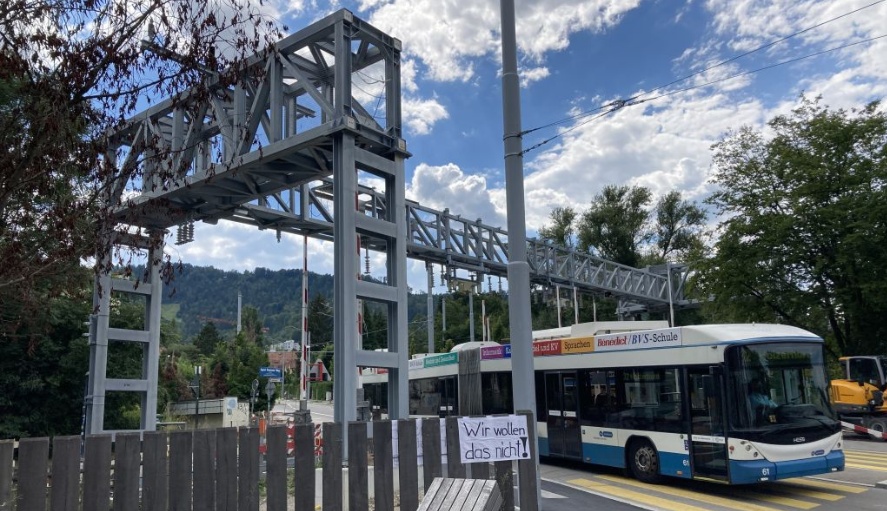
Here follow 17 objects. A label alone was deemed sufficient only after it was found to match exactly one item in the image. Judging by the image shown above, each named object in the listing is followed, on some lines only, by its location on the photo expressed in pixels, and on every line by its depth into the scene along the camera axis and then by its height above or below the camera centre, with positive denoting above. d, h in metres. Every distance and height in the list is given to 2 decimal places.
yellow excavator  21.83 -0.66
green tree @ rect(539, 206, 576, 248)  65.75 +14.14
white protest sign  6.42 -0.54
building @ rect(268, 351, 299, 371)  86.06 +3.20
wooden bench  5.26 -0.88
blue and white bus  11.90 -0.53
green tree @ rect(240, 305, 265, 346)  105.71 +10.20
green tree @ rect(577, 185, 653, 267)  62.38 +13.47
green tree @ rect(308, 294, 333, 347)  108.94 +9.24
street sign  25.95 +0.48
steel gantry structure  10.72 +3.94
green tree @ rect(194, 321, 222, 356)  95.06 +6.62
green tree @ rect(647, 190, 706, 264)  63.16 +13.56
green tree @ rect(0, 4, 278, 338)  5.20 +2.25
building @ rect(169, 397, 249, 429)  36.56 -1.36
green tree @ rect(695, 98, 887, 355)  27.45 +5.63
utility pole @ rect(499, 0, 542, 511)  8.63 +1.87
